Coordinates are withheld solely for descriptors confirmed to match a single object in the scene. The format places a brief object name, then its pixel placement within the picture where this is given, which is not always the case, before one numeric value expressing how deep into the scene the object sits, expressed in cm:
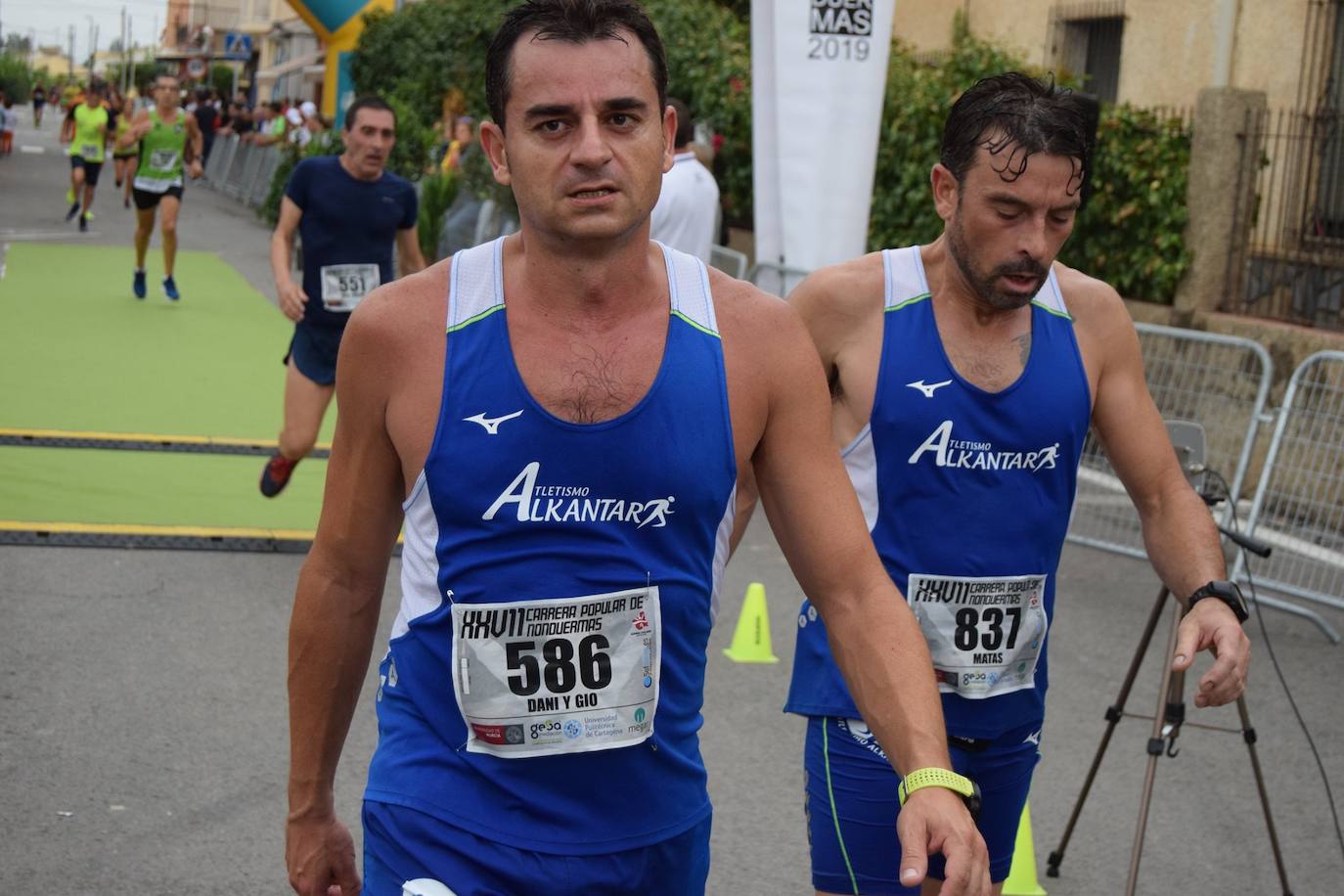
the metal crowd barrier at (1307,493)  844
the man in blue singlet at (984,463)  347
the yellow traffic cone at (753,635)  708
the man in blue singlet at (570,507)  248
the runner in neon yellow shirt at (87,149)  2667
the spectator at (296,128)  3099
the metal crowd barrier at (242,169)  3316
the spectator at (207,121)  3978
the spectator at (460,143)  2066
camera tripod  416
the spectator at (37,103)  7194
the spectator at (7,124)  4326
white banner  1034
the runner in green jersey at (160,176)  1789
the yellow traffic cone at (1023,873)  488
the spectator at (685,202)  920
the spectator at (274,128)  3334
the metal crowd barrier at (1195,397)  908
